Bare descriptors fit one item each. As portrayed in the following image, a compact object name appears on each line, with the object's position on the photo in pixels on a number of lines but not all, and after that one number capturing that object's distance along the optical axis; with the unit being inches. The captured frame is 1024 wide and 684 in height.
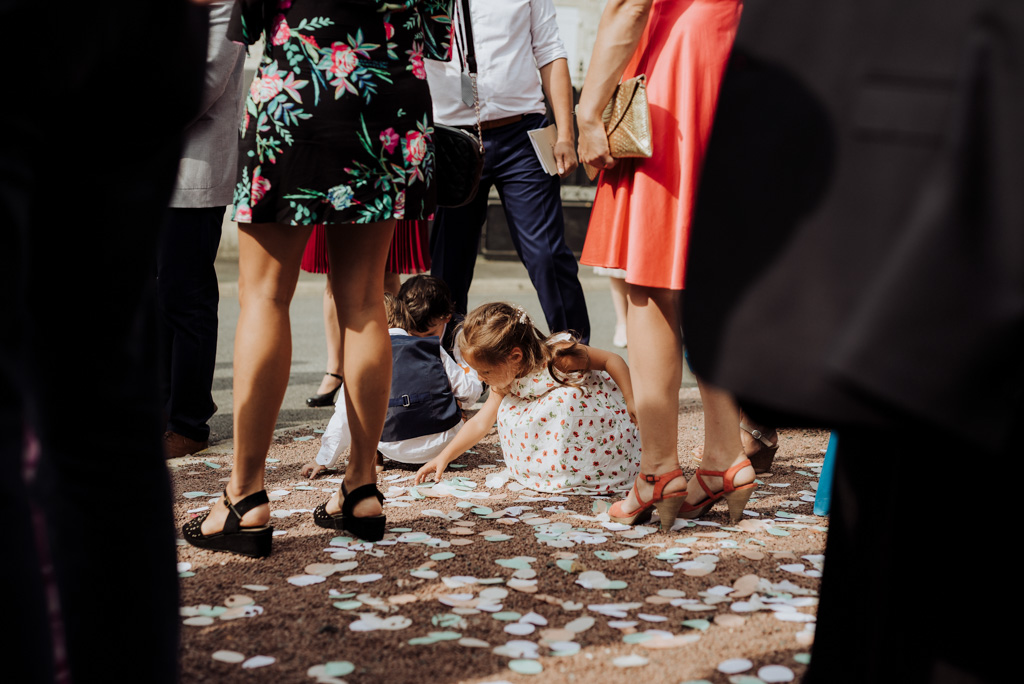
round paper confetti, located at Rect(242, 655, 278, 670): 70.3
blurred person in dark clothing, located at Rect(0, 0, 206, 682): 38.6
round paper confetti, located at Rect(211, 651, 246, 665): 71.1
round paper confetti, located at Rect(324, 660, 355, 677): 69.3
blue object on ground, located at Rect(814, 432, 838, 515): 108.6
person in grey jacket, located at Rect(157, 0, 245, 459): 135.9
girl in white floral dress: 123.7
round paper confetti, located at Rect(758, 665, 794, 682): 69.7
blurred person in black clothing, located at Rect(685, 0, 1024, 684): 32.2
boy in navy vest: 129.4
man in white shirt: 159.6
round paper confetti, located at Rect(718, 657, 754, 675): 70.7
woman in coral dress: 100.7
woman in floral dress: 89.4
